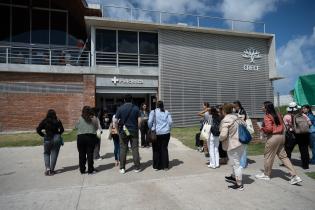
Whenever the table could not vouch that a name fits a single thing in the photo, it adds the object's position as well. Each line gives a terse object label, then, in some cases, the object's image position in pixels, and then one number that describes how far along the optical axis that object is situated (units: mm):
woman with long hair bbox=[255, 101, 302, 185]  4287
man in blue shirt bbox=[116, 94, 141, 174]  4939
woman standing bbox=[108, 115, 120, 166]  5608
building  11689
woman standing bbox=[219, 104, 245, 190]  3961
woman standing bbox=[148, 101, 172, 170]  5184
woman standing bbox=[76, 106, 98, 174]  4889
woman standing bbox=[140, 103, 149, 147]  7741
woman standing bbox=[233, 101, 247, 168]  5236
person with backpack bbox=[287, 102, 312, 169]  5287
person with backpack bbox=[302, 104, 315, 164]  5604
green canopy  6981
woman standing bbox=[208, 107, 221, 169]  5315
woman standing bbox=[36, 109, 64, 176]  4939
